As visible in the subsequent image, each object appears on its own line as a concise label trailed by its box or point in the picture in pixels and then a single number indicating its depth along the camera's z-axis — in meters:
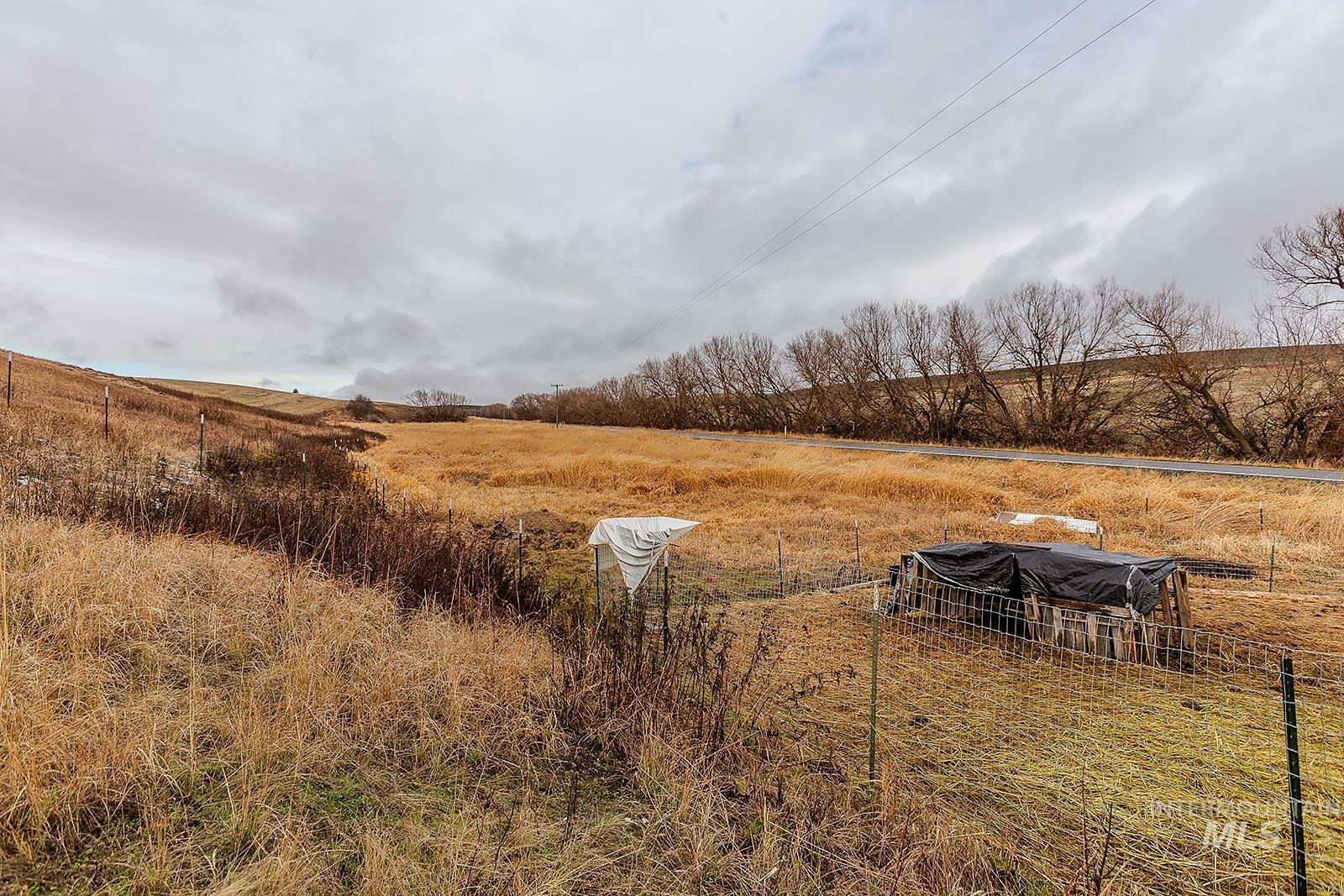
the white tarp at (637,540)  7.57
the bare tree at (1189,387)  24.19
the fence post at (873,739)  3.89
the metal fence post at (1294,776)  2.61
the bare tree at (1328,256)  21.72
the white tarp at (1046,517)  13.07
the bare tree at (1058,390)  28.84
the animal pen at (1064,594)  6.20
